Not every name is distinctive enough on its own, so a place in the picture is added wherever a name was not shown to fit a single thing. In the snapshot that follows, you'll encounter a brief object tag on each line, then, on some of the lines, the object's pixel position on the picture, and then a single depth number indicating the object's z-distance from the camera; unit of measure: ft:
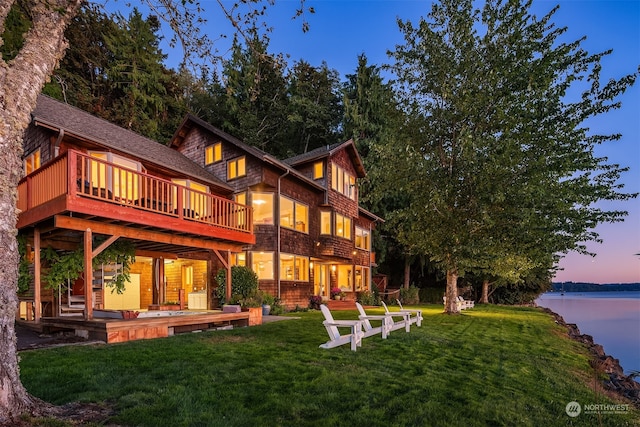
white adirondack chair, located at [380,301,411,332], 35.17
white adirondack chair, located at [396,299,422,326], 40.42
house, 30.32
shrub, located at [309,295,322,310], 69.05
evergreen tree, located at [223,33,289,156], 124.26
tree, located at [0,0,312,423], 12.31
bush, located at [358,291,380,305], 84.58
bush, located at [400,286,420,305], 104.42
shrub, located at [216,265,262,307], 51.64
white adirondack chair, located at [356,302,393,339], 29.81
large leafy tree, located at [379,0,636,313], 48.08
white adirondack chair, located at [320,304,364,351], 25.76
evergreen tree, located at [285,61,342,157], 127.54
